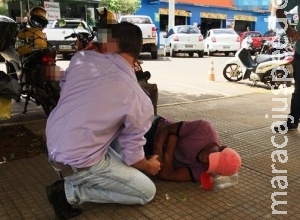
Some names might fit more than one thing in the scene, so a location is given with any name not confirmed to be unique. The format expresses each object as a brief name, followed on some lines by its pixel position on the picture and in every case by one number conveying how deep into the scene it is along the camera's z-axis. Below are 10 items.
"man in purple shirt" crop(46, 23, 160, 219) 2.21
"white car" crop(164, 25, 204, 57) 16.44
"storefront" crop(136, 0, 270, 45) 25.80
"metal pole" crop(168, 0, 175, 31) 21.39
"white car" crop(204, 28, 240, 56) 18.02
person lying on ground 3.03
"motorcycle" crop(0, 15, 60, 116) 4.55
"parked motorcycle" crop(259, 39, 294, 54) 8.98
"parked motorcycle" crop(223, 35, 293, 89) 8.21
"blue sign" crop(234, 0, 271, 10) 31.48
